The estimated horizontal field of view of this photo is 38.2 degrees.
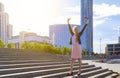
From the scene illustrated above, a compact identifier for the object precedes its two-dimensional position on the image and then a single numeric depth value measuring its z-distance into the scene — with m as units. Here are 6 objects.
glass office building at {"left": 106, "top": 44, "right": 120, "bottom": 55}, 97.29
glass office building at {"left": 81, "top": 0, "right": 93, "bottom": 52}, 119.56
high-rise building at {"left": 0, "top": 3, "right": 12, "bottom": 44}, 87.81
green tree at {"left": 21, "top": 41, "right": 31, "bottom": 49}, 49.88
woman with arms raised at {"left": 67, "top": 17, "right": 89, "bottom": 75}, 6.18
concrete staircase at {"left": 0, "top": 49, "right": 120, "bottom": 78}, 5.74
